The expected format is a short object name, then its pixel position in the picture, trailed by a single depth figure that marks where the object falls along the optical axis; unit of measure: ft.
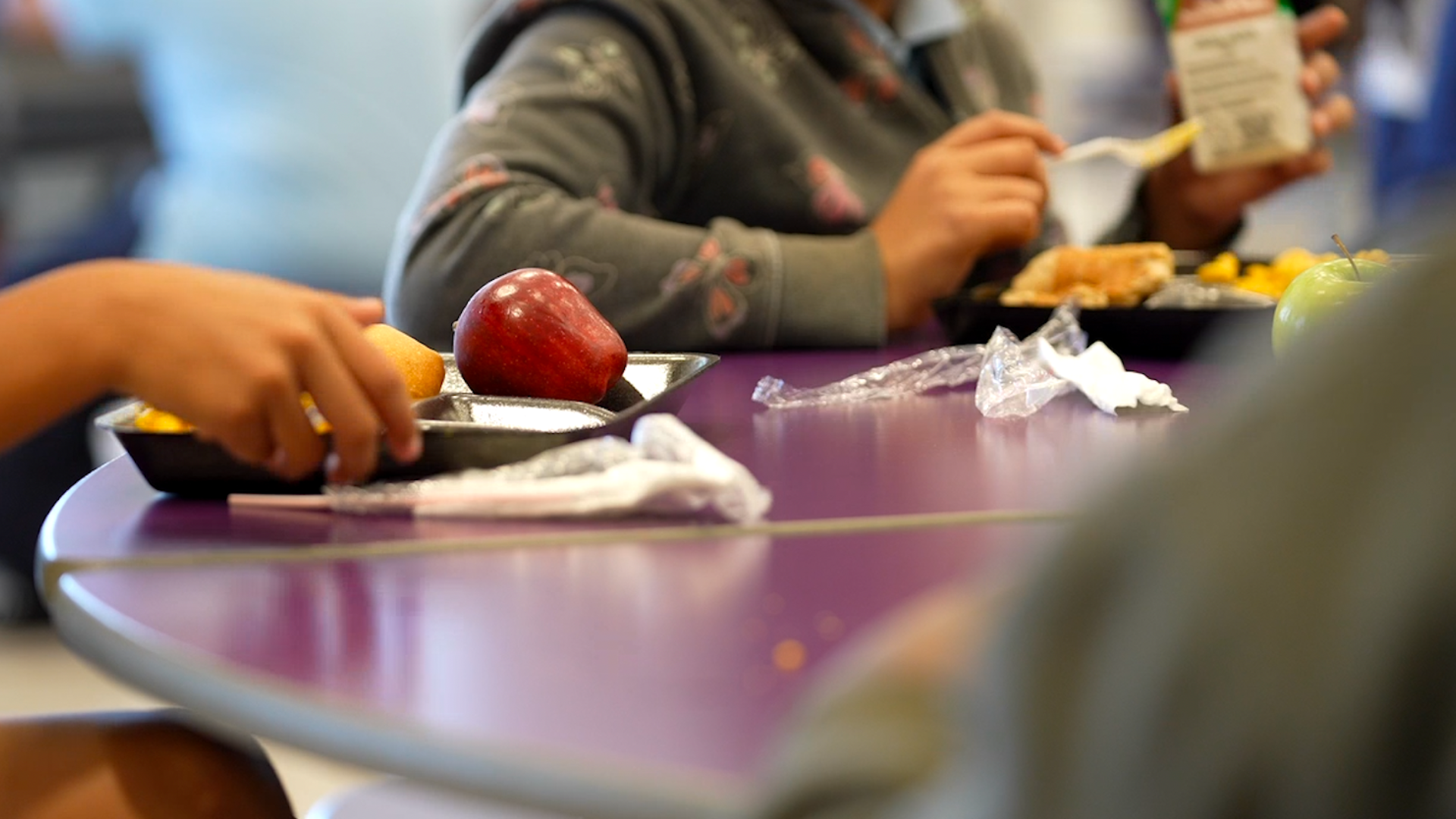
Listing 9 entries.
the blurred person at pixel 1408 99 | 6.40
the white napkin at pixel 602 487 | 3.86
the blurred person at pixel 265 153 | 8.33
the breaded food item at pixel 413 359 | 4.24
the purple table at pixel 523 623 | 2.90
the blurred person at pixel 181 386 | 3.82
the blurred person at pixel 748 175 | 5.05
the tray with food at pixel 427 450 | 3.95
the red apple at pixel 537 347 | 4.28
